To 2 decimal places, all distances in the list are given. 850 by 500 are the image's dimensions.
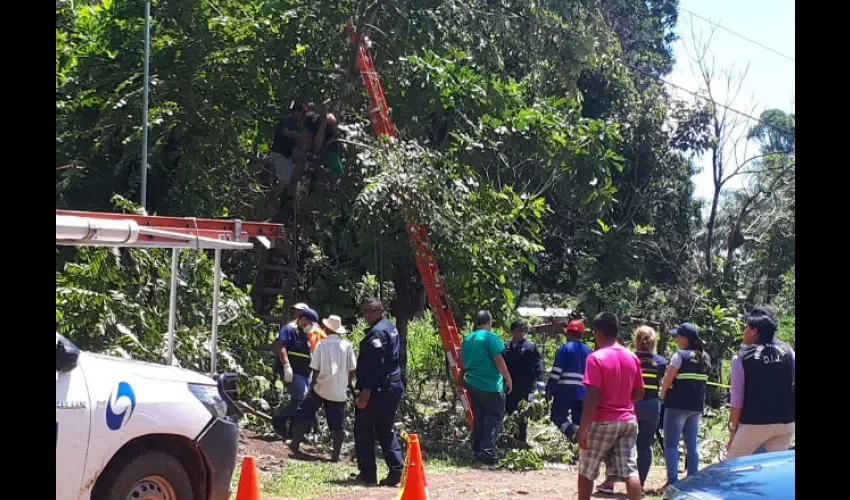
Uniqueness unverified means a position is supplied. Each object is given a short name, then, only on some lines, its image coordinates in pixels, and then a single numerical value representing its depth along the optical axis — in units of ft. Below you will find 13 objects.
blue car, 16.58
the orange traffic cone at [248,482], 24.73
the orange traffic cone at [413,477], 25.53
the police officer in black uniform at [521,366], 42.42
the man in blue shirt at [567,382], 36.35
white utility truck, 19.90
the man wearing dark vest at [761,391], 26.40
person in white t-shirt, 36.94
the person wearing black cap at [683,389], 31.76
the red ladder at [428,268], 46.01
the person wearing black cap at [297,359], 40.52
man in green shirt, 39.06
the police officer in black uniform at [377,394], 32.50
